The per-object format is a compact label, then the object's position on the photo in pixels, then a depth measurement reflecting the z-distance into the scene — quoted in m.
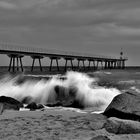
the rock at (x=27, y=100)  14.15
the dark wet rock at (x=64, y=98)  12.54
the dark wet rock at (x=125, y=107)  7.80
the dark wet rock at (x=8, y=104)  10.18
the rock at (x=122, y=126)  6.44
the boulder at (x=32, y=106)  11.38
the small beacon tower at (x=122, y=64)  95.66
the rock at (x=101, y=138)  5.73
